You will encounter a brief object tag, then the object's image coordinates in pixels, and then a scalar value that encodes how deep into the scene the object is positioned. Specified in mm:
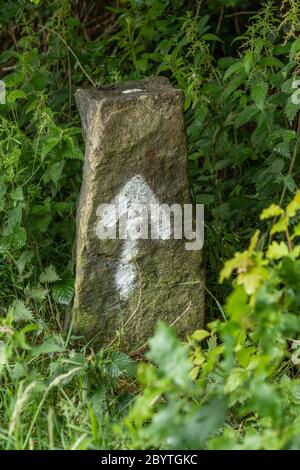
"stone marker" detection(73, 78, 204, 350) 5069
